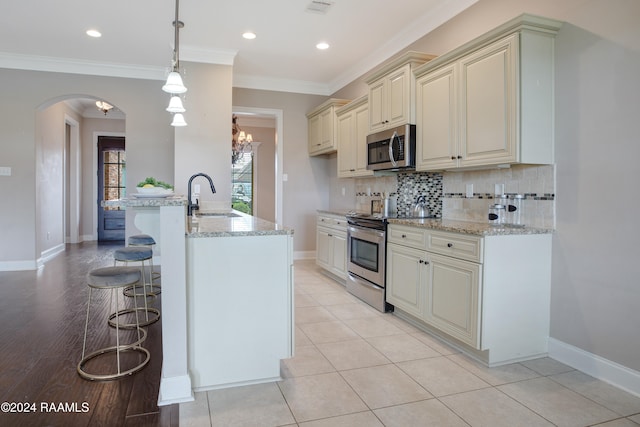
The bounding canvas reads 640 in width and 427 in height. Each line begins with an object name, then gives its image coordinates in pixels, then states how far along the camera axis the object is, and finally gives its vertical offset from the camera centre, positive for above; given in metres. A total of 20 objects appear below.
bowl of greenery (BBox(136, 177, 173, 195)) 2.22 +0.07
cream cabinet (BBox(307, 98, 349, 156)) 5.32 +1.07
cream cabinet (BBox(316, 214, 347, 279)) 4.54 -0.50
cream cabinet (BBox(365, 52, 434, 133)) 3.49 +1.06
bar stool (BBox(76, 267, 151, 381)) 2.27 -0.48
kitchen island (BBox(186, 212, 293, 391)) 2.14 -0.57
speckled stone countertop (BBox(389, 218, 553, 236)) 2.46 -0.16
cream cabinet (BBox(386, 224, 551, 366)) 2.45 -0.58
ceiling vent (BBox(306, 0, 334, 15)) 3.49 +1.77
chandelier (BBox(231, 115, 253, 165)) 6.43 +1.14
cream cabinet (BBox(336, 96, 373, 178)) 4.59 +0.80
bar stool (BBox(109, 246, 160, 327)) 3.14 -0.43
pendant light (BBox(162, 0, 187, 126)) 2.87 +0.87
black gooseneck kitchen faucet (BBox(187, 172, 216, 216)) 3.38 -0.03
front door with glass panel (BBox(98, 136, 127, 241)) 8.24 +0.44
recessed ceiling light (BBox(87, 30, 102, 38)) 4.13 +1.79
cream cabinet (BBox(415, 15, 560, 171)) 2.47 +0.72
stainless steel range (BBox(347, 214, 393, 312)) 3.58 -0.54
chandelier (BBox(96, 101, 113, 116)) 6.35 +1.55
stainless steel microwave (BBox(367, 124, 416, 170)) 3.51 +0.52
